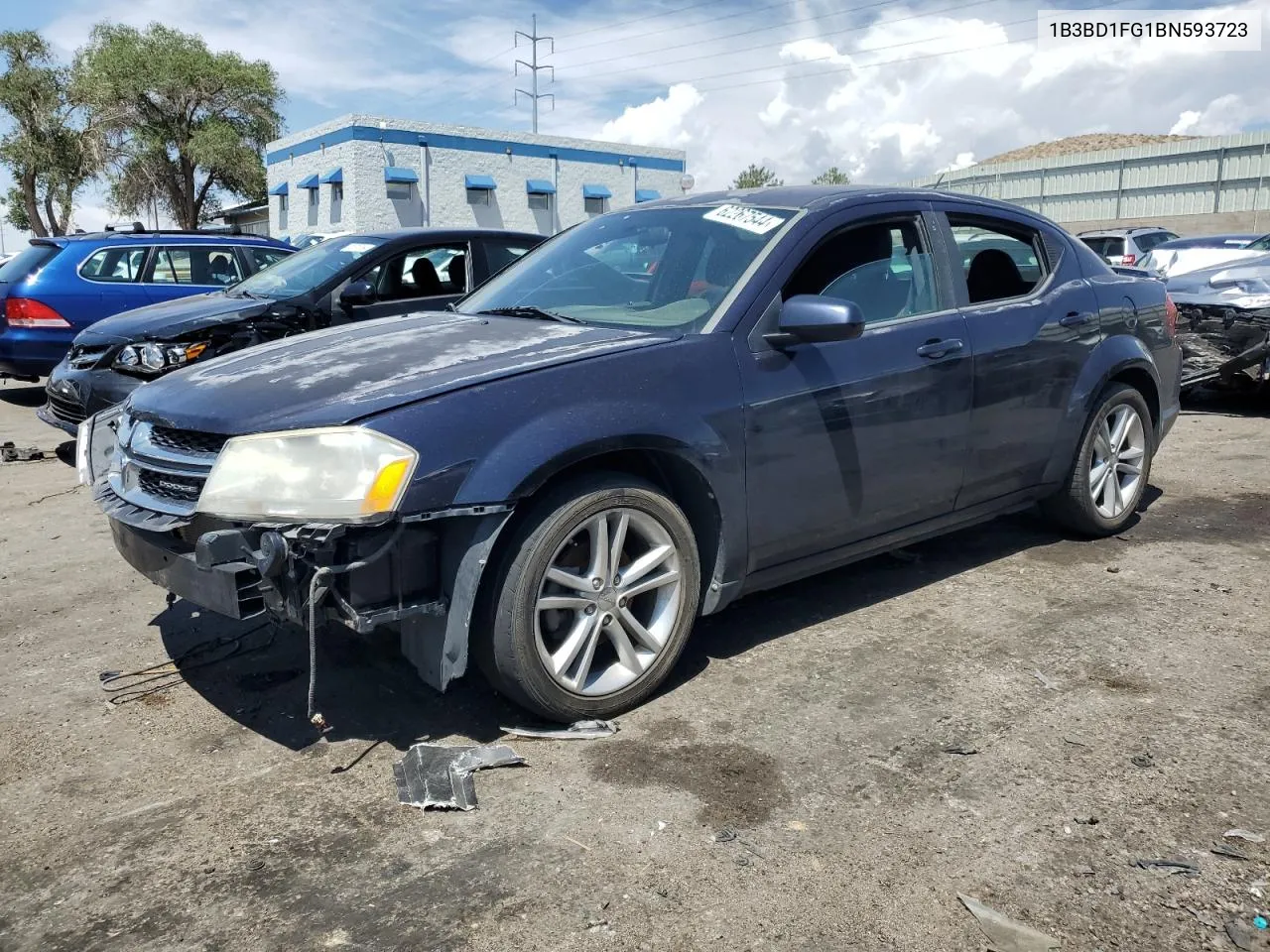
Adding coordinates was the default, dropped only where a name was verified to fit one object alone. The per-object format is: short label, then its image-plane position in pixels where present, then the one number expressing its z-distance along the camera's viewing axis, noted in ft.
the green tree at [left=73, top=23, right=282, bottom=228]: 128.57
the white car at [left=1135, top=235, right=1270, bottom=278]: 38.22
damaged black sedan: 22.11
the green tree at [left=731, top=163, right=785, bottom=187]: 255.09
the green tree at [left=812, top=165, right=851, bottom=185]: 272.27
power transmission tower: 183.69
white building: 107.55
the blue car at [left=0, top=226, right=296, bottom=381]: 30.96
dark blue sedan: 9.41
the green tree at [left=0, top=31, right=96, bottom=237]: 141.08
